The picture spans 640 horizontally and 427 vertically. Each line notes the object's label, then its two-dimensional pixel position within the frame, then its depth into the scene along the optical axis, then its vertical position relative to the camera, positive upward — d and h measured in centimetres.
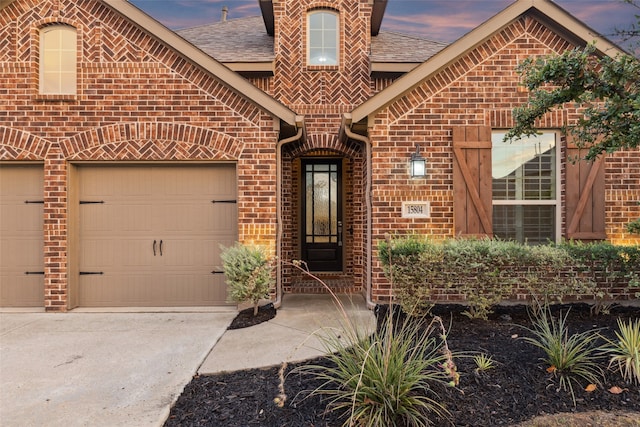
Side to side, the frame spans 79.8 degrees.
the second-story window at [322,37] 777 +361
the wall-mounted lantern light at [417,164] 588 +76
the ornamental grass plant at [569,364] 318 -131
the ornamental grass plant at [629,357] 321 -124
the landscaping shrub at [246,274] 536 -86
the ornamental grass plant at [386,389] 261 -126
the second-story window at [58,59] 608 +247
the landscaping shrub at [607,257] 519 -61
